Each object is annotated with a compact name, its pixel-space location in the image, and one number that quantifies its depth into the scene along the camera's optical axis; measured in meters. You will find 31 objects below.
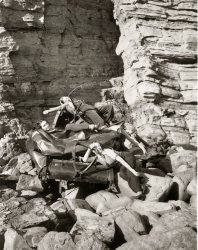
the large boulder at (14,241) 3.99
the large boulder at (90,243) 3.71
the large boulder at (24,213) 4.47
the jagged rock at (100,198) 5.27
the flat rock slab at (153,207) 4.73
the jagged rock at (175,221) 3.98
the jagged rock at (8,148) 7.02
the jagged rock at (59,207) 4.91
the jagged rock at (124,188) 5.45
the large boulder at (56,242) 3.75
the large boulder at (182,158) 6.40
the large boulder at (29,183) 5.72
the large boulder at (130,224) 4.16
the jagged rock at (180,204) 4.80
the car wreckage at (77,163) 5.58
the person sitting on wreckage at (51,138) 5.90
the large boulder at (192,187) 5.30
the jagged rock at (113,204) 4.98
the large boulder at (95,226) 4.02
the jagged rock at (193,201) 4.94
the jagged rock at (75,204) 5.04
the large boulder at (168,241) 3.64
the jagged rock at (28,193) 5.60
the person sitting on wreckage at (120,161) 5.32
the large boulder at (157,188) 5.27
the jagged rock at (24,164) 6.35
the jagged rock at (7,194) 5.40
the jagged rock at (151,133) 7.02
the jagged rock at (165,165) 6.44
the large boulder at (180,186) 5.43
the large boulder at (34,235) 4.04
